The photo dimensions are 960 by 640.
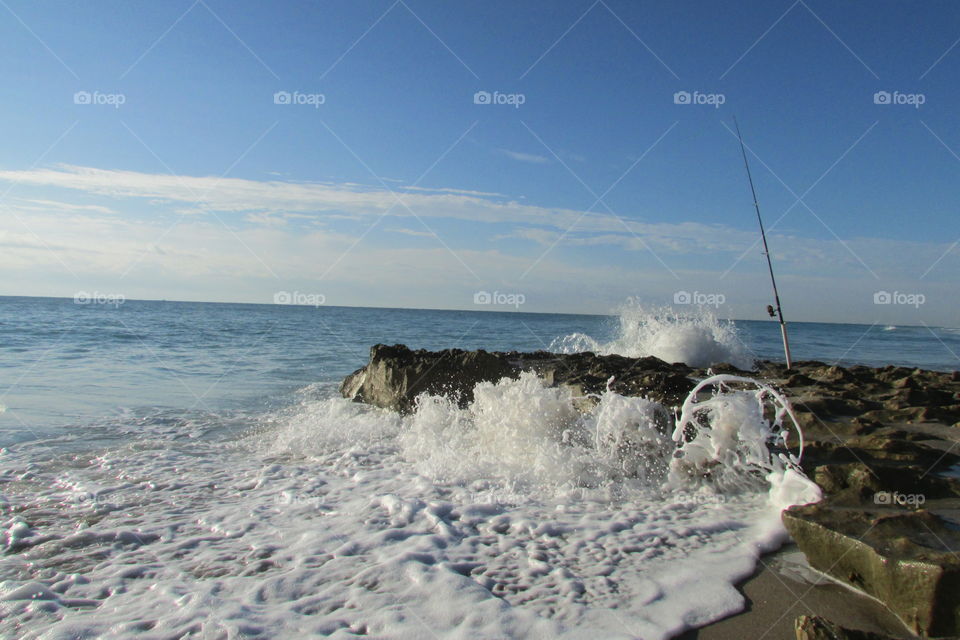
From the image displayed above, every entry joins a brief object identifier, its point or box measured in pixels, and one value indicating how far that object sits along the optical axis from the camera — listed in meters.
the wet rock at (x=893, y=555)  2.95
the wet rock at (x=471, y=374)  8.12
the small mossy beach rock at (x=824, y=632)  2.76
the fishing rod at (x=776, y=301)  10.78
